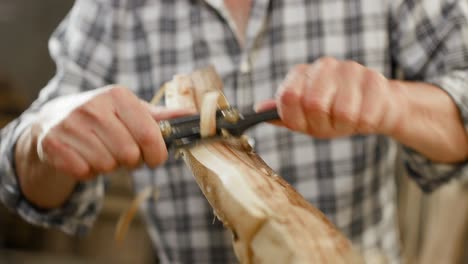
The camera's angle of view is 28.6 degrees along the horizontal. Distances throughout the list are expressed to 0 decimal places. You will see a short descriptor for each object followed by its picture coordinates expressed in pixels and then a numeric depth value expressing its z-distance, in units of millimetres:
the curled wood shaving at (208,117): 686
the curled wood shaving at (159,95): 765
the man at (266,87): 837
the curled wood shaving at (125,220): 797
